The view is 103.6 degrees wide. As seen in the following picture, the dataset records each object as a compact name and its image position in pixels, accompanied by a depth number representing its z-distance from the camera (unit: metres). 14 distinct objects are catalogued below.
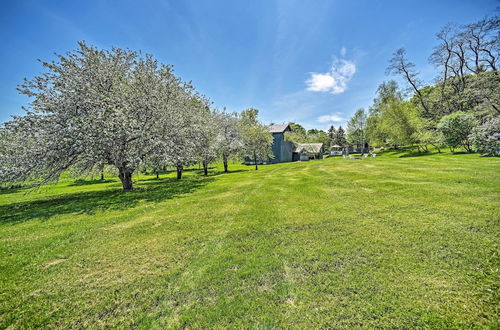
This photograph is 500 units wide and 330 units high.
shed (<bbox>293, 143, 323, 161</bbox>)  51.87
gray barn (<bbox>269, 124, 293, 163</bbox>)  44.38
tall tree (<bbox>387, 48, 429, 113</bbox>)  38.73
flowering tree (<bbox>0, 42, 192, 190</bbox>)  10.77
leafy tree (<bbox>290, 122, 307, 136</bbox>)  100.53
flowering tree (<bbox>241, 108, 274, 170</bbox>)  26.91
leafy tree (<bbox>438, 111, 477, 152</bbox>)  22.16
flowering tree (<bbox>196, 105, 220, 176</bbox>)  19.31
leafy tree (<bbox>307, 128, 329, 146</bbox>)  80.25
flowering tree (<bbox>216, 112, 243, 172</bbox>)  26.17
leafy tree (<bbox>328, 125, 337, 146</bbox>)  87.64
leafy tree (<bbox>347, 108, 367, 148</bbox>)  56.38
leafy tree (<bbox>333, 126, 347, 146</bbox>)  88.85
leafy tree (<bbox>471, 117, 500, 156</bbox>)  13.48
